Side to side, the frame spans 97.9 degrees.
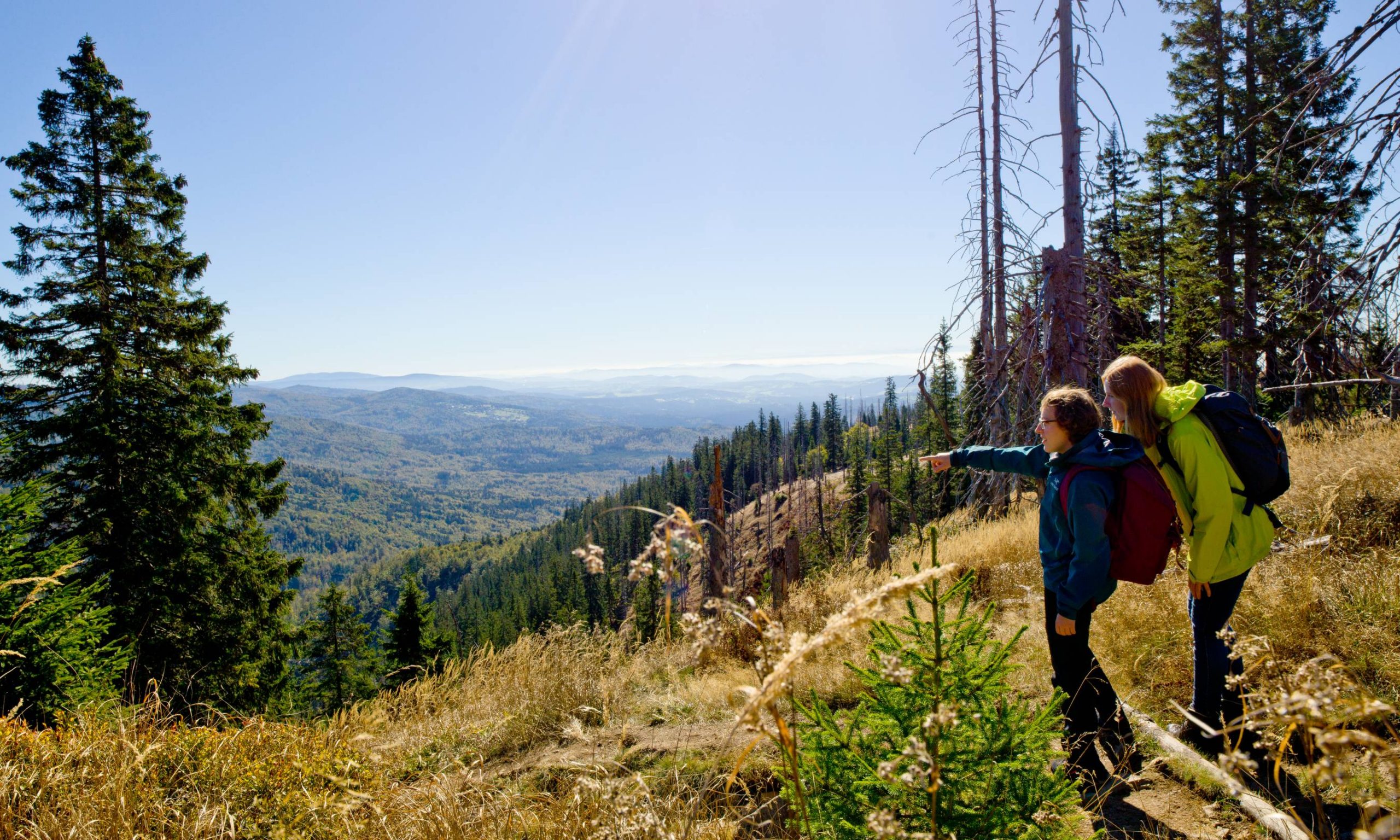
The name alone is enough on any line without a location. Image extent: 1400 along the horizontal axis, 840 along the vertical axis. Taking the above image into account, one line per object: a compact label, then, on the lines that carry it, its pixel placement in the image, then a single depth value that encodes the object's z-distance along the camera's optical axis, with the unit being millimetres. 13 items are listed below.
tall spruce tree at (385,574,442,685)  22703
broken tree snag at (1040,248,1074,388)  6133
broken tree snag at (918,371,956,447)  5668
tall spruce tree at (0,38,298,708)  10961
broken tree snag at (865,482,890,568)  10234
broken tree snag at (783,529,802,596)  10445
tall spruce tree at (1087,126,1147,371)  6193
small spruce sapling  1825
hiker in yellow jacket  2975
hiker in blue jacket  2963
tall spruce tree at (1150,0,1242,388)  16109
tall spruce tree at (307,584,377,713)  24266
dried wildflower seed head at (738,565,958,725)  1071
